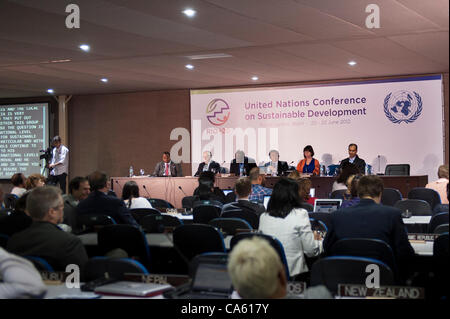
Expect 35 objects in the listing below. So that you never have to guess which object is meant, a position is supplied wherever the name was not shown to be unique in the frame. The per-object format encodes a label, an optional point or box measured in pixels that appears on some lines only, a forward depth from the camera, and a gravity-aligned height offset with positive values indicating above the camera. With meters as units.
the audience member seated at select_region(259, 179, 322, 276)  3.97 -0.41
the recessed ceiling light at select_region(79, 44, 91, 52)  8.72 +2.04
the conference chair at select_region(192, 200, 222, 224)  5.77 -0.44
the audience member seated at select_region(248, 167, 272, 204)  6.55 -0.22
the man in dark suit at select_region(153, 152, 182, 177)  12.27 +0.09
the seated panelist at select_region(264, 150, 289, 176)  11.28 +0.08
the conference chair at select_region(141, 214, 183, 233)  5.31 -0.49
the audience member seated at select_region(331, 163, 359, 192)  6.65 -0.02
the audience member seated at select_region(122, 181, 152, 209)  6.16 -0.27
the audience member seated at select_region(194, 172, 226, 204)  7.57 -0.26
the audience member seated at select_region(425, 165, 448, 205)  6.56 -0.20
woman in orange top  11.01 +0.13
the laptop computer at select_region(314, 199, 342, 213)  5.45 -0.35
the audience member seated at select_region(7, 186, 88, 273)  3.23 -0.40
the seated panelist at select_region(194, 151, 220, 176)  12.02 +0.14
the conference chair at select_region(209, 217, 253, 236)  4.70 -0.46
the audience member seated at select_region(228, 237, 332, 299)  1.94 -0.35
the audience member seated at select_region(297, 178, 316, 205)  6.09 -0.22
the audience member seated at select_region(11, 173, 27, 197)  7.52 -0.15
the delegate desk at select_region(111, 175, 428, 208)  10.43 -0.28
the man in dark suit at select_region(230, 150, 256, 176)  11.13 +0.10
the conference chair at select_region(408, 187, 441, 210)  6.84 -0.33
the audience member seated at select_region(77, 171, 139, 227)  5.21 -0.33
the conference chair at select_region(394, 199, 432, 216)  5.89 -0.41
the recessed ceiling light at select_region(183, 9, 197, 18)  6.93 +2.06
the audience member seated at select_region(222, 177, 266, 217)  5.49 -0.29
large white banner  12.19 +1.15
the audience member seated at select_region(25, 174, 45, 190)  6.96 -0.10
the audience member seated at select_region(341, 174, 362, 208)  5.10 -0.23
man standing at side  12.51 +0.14
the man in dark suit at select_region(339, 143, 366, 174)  10.50 +0.21
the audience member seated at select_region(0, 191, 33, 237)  4.47 -0.40
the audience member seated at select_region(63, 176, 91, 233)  5.39 -0.20
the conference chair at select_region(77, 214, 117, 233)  5.04 -0.46
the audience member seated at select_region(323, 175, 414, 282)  3.67 -0.37
